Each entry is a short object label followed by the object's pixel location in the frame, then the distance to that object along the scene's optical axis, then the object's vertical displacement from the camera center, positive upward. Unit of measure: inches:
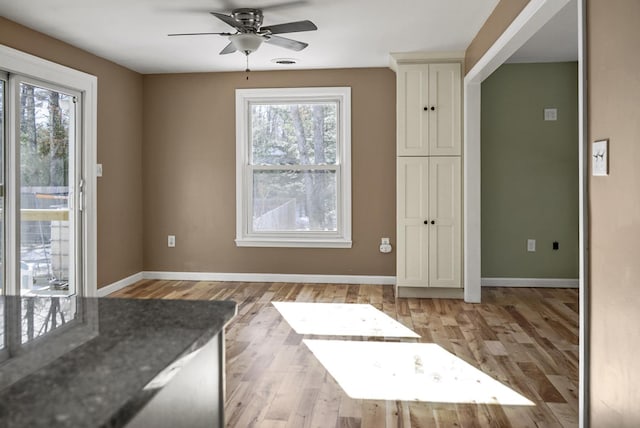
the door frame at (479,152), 84.6 +15.7
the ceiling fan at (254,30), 143.9 +49.5
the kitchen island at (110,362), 26.7 -9.6
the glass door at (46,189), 161.2 +6.3
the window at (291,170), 228.8 +16.7
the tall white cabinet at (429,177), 201.0 +11.7
